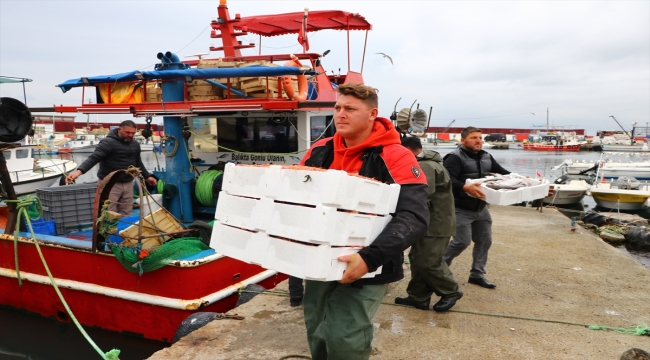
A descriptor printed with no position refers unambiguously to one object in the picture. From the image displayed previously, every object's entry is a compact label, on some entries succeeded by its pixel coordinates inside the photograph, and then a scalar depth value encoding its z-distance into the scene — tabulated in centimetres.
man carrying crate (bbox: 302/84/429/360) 217
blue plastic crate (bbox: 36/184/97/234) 619
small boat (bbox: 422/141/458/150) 8000
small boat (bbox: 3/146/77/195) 1756
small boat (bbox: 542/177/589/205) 1931
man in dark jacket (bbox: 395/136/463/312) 390
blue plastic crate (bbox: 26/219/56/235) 605
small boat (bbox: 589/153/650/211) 1834
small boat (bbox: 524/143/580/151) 7219
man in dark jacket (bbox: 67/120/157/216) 632
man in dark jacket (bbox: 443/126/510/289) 463
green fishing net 474
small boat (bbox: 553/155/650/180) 2275
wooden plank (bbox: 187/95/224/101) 665
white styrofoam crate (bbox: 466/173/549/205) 409
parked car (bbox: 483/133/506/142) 9500
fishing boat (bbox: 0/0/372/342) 512
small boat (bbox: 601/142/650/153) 6481
